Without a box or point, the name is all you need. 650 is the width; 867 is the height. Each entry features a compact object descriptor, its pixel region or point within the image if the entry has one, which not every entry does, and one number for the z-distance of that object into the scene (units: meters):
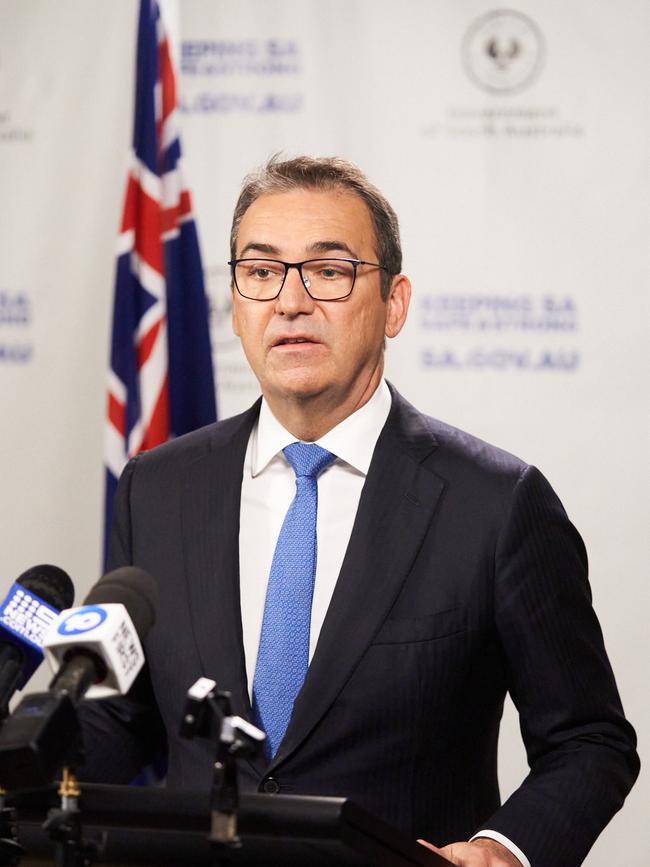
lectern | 3.21
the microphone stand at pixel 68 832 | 3.19
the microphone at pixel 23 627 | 3.28
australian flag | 4.87
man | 3.66
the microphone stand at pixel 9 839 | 3.24
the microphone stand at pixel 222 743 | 3.17
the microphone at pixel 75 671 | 3.12
